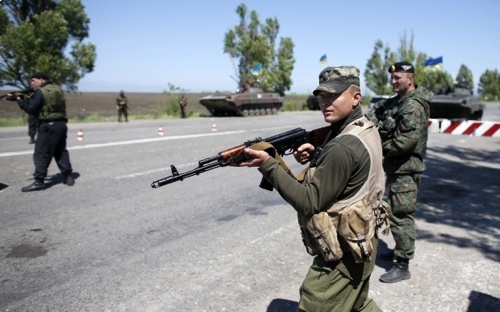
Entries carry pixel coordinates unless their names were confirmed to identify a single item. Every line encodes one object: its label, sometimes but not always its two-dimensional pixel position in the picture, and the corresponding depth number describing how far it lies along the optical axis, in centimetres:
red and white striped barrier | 834
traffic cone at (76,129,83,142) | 1273
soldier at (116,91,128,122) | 2241
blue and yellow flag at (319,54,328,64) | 3250
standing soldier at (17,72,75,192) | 686
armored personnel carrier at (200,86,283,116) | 2670
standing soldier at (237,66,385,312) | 205
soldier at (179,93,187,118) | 2694
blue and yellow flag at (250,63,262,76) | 3172
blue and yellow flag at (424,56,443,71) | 2412
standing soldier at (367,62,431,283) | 367
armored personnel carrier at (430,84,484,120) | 1666
